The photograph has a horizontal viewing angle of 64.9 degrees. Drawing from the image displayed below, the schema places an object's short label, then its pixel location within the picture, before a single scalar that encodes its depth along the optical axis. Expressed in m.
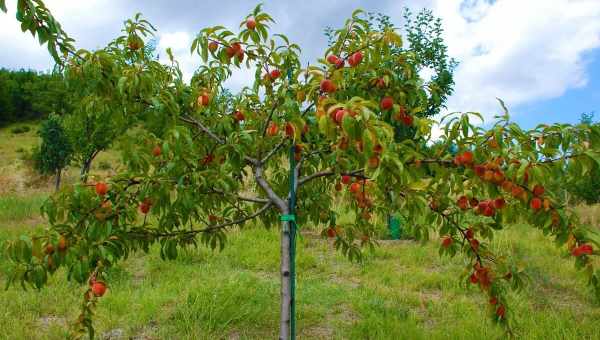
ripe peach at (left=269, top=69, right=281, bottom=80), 2.16
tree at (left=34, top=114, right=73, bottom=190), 14.96
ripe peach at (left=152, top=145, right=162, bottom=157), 1.93
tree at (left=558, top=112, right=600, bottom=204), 11.21
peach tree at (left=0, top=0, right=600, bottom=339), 1.59
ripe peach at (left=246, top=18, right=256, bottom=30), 2.05
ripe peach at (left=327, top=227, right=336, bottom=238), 2.51
